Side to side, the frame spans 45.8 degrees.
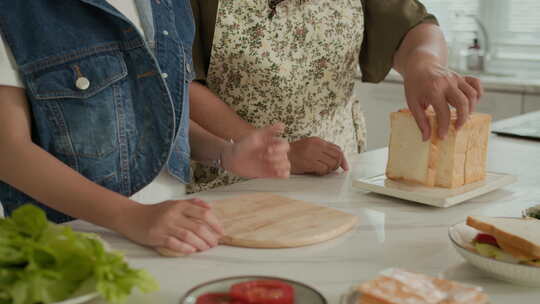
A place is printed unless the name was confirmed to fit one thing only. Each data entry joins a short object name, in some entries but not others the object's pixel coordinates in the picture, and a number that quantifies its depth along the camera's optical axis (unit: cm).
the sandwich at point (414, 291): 65
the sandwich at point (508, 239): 78
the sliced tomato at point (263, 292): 67
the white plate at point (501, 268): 76
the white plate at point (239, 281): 69
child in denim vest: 95
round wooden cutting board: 93
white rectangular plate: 112
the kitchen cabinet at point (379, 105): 344
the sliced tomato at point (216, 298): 68
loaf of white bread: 118
